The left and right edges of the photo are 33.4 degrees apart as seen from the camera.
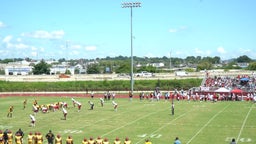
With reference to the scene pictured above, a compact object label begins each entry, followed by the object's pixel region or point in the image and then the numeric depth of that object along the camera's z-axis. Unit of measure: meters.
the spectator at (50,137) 22.75
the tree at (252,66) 132.46
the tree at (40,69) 127.04
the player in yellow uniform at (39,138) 22.16
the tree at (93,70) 143.88
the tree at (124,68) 140.61
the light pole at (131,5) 54.33
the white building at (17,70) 150.25
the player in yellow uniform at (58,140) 21.50
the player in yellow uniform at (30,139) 22.47
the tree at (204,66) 161.38
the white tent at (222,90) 53.05
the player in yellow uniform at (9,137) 23.02
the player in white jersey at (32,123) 30.54
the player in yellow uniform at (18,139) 22.28
